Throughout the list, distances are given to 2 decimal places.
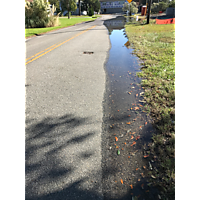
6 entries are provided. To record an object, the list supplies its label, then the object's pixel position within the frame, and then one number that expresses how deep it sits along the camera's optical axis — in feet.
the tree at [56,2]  154.63
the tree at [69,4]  120.98
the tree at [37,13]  67.97
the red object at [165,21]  80.00
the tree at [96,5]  220.23
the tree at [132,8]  164.63
